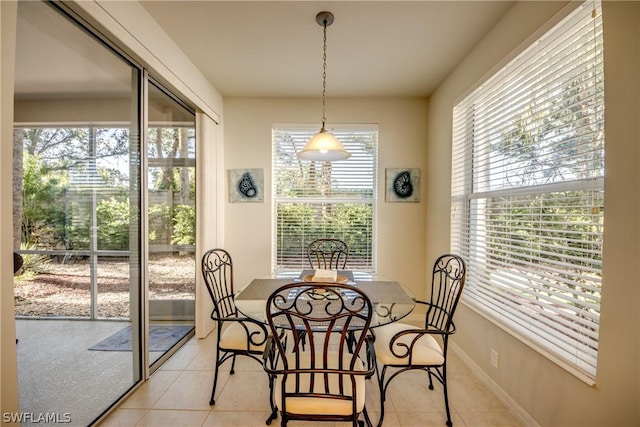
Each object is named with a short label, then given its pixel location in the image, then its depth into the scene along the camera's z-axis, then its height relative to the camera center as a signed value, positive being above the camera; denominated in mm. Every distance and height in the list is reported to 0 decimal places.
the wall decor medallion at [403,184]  3305 +324
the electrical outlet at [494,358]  1975 -1049
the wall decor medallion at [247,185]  3340 +304
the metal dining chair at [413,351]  1649 -872
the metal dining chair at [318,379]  1236 -836
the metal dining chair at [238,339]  1812 -861
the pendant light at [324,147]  1926 +447
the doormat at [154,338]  1855 -1061
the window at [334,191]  3377 +243
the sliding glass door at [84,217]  1346 -45
